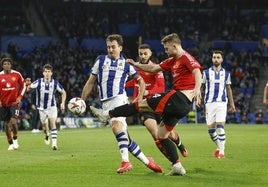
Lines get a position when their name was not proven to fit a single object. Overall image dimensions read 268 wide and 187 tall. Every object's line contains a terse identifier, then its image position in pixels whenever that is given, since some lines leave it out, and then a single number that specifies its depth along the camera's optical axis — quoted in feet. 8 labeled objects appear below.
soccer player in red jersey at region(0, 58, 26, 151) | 65.21
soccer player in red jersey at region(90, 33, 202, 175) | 37.50
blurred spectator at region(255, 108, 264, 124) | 149.47
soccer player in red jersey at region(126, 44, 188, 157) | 46.21
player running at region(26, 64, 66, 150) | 72.84
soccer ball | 40.60
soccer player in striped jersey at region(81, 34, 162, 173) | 40.63
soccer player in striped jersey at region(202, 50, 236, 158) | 56.54
